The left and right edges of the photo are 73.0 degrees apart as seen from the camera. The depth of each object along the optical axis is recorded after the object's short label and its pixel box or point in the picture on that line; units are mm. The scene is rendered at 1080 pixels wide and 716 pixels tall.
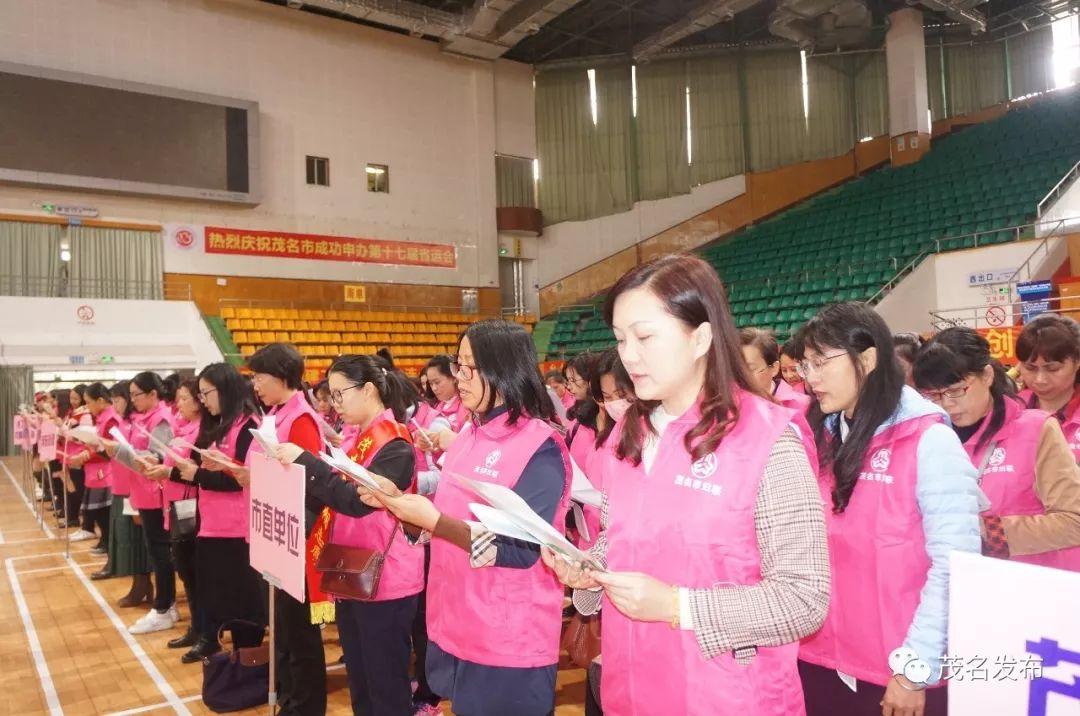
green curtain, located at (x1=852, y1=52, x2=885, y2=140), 16984
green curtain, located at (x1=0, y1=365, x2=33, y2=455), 13860
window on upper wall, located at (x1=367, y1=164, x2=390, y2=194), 15531
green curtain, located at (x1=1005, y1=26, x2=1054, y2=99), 16000
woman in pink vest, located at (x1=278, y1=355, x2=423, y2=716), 2430
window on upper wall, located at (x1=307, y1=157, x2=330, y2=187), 14719
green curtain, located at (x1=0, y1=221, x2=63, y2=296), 12031
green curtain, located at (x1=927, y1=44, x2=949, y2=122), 17000
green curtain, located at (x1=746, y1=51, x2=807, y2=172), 17328
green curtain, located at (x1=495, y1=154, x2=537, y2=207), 17578
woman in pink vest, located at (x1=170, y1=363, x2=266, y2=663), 3574
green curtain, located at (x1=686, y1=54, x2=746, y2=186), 17500
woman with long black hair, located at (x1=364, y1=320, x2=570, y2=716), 1788
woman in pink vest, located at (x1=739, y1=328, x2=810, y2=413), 3062
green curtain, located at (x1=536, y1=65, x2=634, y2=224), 17859
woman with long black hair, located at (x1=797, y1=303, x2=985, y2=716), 1447
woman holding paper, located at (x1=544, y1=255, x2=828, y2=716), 1100
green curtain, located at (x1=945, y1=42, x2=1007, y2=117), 16609
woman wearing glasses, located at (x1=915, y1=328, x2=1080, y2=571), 1767
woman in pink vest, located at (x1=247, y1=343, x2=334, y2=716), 2939
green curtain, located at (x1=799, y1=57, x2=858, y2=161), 17281
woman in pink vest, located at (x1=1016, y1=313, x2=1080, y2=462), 2461
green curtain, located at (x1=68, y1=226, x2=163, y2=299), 12656
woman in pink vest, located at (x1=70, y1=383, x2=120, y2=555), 5977
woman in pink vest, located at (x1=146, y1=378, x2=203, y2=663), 4199
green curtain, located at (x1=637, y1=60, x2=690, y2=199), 17688
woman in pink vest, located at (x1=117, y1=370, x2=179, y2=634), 4688
